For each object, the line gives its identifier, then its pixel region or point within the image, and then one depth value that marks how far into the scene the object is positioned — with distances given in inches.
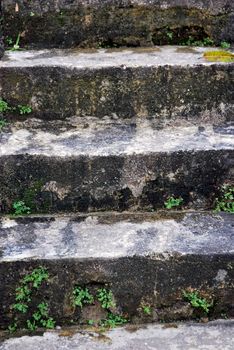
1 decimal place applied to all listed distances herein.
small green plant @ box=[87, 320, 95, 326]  111.4
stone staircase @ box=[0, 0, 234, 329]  110.9
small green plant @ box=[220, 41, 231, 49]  157.5
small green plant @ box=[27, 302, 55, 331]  110.1
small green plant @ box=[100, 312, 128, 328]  111.0
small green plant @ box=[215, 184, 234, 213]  126.6
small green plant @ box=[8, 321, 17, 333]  109.6
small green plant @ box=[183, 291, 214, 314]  111.9
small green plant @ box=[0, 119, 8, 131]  136.3
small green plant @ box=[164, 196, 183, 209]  126.3
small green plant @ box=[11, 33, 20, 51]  153.9
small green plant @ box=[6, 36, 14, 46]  155.7
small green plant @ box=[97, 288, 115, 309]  111.4
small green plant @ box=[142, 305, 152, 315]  111.8
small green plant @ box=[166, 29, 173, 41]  161.0
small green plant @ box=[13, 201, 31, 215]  123.5
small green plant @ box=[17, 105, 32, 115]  137.3
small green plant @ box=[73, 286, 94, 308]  110.5
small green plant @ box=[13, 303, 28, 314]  109.3
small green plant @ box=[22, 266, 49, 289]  108.7
